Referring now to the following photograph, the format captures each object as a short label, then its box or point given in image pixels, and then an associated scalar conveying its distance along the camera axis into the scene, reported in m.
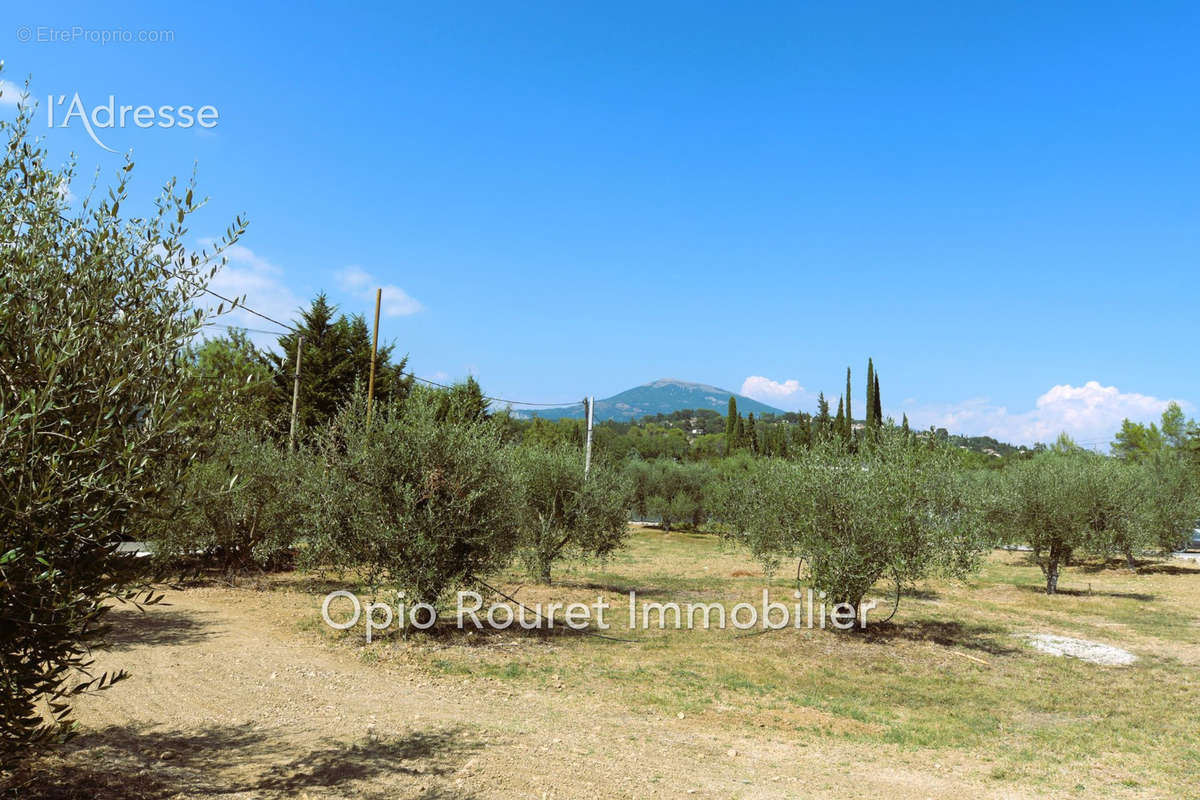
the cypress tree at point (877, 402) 52.84
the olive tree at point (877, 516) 15.45
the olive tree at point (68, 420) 4.64
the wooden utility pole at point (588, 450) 24.71
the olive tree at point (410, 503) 13.96
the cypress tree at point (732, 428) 69.88
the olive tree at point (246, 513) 19.08
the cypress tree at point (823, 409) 58.27
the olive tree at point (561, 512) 21.81
